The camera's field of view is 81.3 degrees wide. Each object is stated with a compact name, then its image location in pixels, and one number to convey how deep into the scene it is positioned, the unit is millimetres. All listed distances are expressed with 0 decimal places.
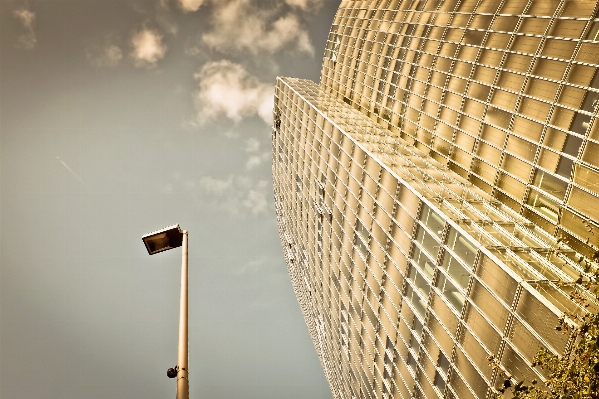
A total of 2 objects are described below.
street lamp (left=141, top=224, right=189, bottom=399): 5438
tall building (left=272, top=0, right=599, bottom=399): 17125
